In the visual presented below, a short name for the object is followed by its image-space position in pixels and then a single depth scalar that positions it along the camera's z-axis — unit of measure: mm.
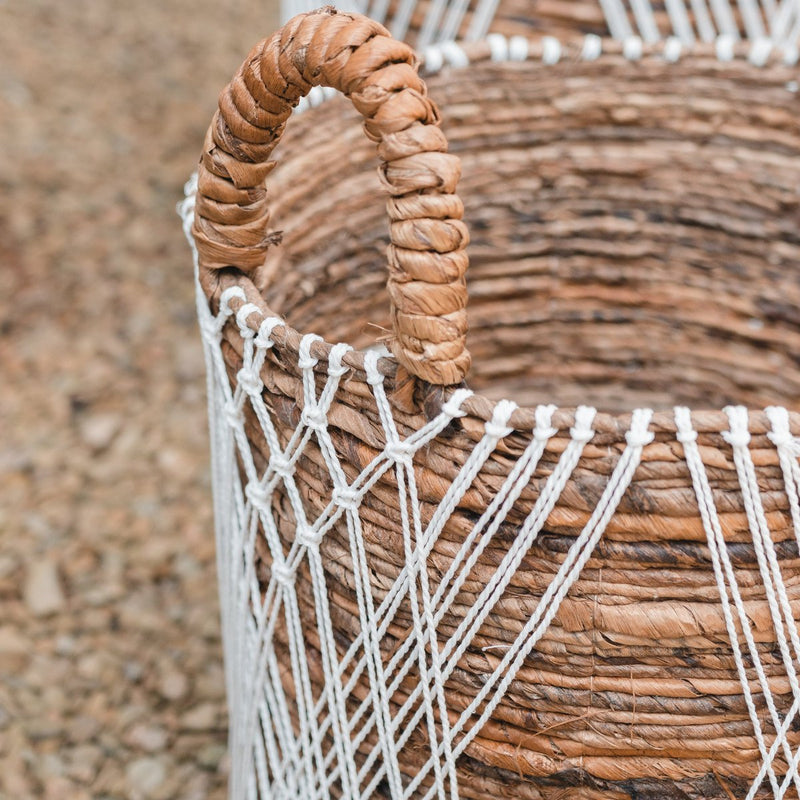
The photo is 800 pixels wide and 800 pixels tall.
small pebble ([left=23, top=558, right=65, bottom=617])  1415
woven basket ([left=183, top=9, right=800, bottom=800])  894
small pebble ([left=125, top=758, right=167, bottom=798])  1224
